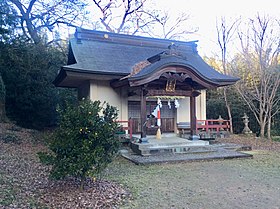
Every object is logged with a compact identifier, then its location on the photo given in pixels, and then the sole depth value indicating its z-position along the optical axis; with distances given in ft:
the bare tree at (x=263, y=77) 46.83
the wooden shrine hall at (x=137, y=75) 33.65
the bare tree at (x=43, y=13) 66.49
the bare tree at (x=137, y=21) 84.79
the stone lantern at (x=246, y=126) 50.70
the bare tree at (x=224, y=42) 55.42
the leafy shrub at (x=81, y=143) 16.28
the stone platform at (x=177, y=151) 28.43
